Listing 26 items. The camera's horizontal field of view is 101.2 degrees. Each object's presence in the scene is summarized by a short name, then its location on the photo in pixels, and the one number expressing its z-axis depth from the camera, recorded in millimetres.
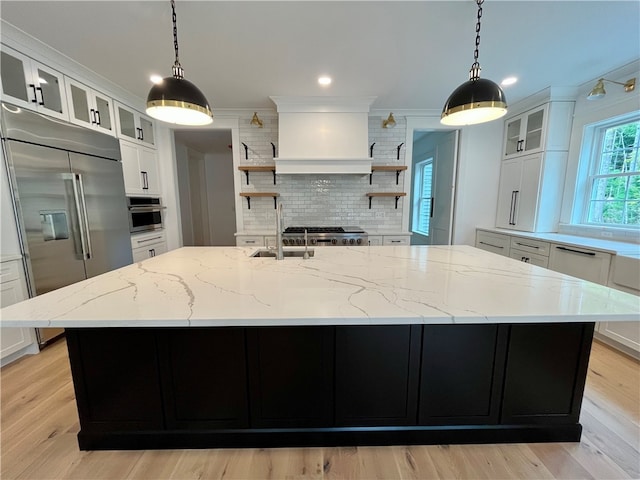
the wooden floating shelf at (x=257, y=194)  3883
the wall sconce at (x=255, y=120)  3611
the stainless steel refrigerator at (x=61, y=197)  2033
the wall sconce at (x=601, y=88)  2398
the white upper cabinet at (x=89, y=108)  2514
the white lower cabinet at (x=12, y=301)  1971
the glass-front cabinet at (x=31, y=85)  1988
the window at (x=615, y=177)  2705
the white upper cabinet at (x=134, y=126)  3117
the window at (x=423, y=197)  5118
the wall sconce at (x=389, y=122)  3562
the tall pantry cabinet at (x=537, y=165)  3203
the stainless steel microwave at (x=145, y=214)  3190
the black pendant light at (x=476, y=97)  1512
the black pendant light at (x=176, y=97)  1500
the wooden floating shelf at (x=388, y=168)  3754
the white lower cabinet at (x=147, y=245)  3267
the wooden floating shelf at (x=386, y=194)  3953
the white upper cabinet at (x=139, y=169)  3168
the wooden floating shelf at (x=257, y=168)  3738
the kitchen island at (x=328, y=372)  1251
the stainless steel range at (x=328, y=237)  3465
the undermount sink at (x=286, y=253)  2231
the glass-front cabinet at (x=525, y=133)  3316
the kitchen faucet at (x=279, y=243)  1953
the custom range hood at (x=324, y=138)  3506
